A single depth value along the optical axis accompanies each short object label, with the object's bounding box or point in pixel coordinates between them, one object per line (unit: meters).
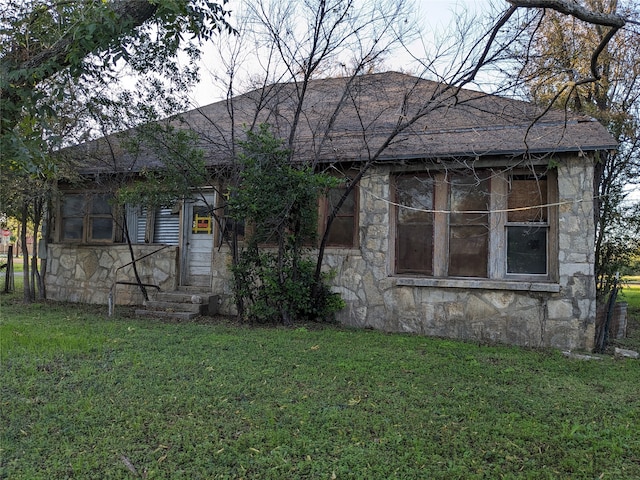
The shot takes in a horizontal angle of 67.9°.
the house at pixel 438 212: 6.71
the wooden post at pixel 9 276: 11.64
